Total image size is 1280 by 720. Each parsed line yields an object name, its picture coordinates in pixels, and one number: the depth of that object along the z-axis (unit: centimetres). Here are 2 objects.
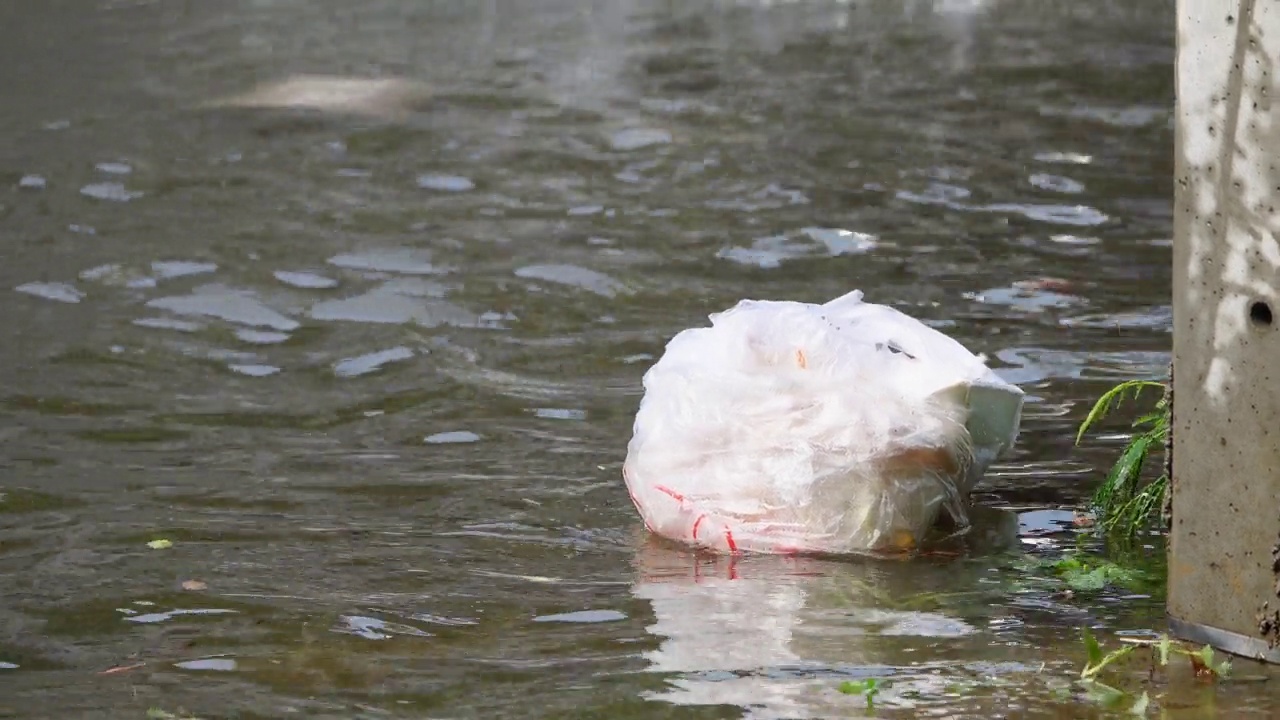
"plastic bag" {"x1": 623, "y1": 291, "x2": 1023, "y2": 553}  798
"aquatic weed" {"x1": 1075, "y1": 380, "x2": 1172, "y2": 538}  815
